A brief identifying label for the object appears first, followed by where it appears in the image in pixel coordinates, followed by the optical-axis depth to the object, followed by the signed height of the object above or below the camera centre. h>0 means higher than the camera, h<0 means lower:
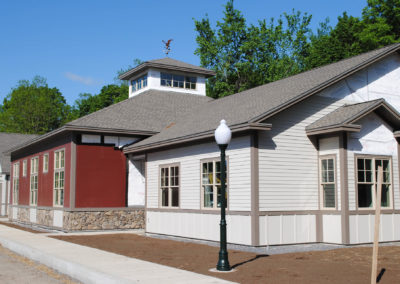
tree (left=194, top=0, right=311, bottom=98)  53.53 +15.18
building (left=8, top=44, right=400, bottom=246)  14.35 +0.71
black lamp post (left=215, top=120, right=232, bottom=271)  10.51 -0.21
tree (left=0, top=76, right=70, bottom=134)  73.38 +11.15
